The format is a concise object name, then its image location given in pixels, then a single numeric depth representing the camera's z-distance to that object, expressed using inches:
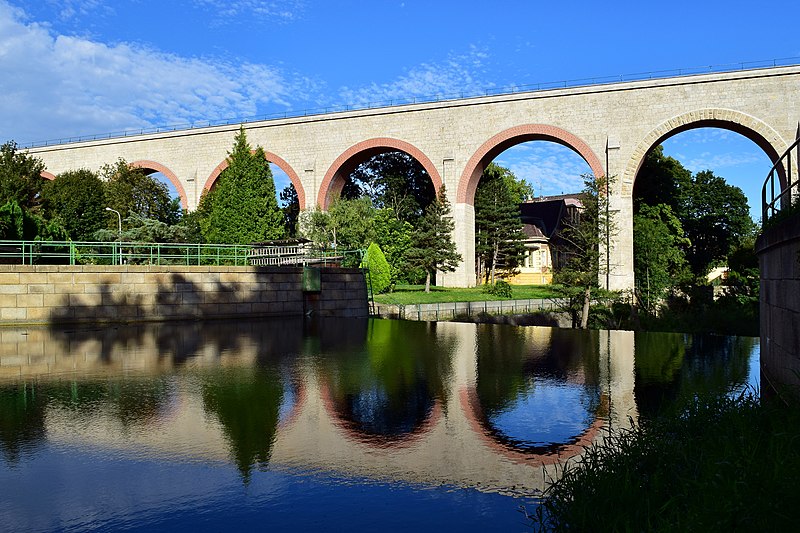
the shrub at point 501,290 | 1384.1
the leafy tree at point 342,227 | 1454.2
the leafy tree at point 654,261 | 1392.7
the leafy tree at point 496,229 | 1845.5
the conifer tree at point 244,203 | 1398.9
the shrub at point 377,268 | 1251.8
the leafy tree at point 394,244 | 1514.5
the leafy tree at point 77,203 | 1635.1
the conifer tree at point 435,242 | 1482.5
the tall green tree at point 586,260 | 1136.8
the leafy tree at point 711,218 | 2201.0
